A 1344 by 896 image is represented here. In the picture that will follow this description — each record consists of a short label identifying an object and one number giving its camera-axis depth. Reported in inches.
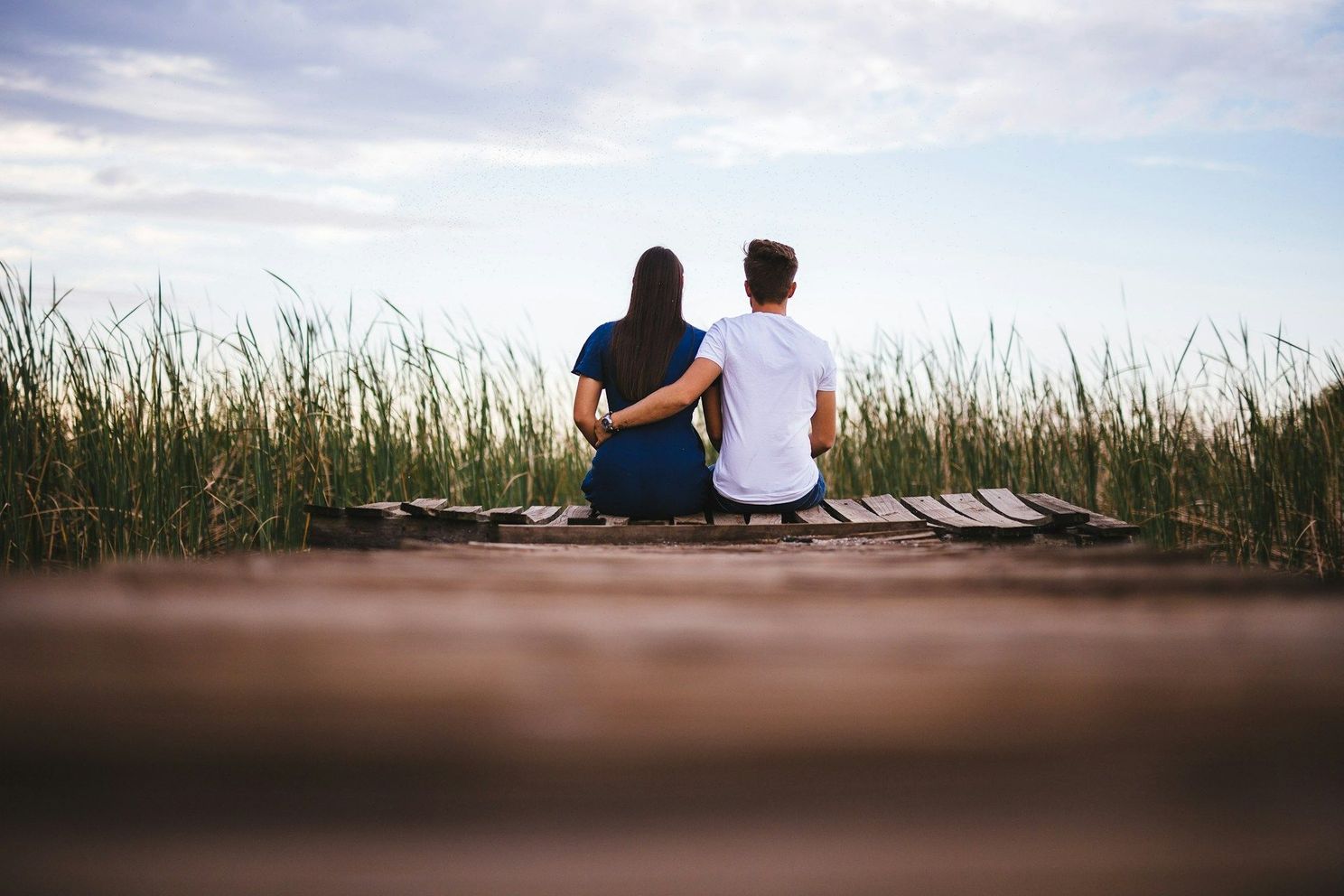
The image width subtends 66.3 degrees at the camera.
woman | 150.3
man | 146.9
